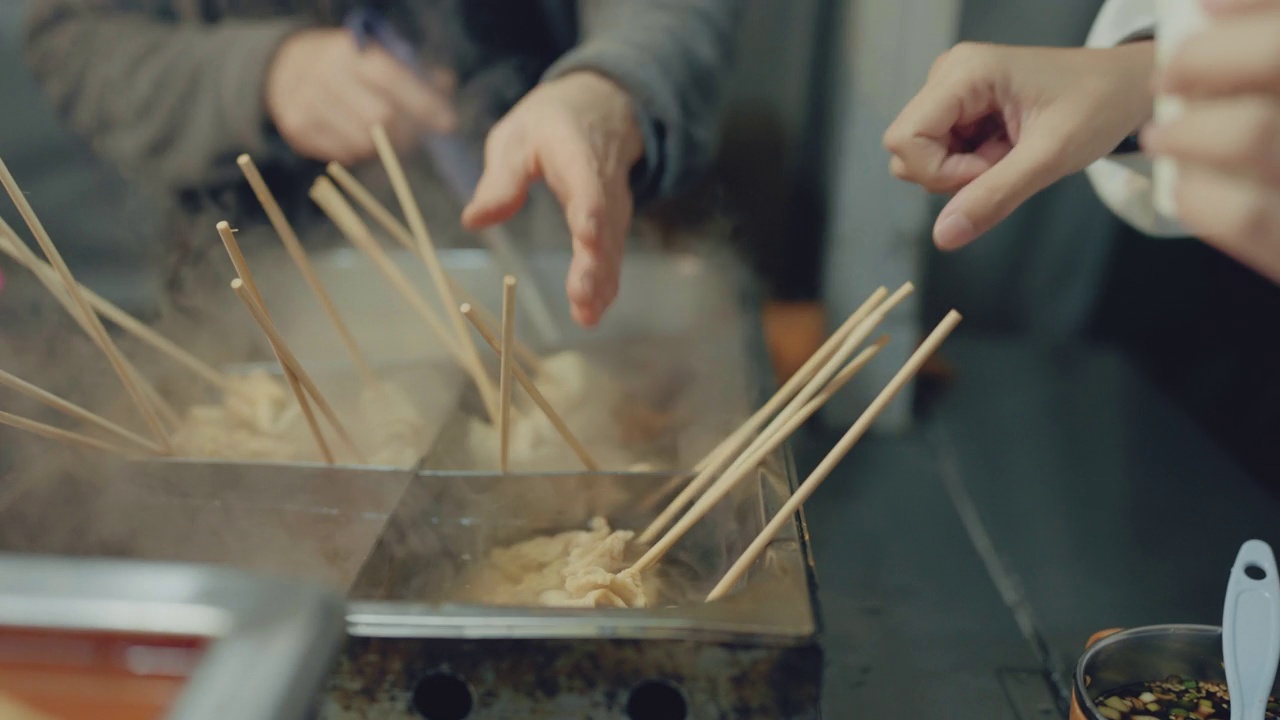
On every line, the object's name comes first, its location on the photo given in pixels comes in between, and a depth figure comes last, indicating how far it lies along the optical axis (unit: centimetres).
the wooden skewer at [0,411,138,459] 103
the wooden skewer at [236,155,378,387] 111
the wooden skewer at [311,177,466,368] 135
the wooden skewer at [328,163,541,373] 133
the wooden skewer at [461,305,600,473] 103
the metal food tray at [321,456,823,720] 83
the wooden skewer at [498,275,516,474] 93
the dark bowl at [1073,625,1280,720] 98
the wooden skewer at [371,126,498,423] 132
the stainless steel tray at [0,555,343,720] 50
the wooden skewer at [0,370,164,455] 100
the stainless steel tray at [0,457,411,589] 118
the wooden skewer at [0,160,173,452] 101
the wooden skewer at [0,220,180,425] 112
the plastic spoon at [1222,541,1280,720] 89
